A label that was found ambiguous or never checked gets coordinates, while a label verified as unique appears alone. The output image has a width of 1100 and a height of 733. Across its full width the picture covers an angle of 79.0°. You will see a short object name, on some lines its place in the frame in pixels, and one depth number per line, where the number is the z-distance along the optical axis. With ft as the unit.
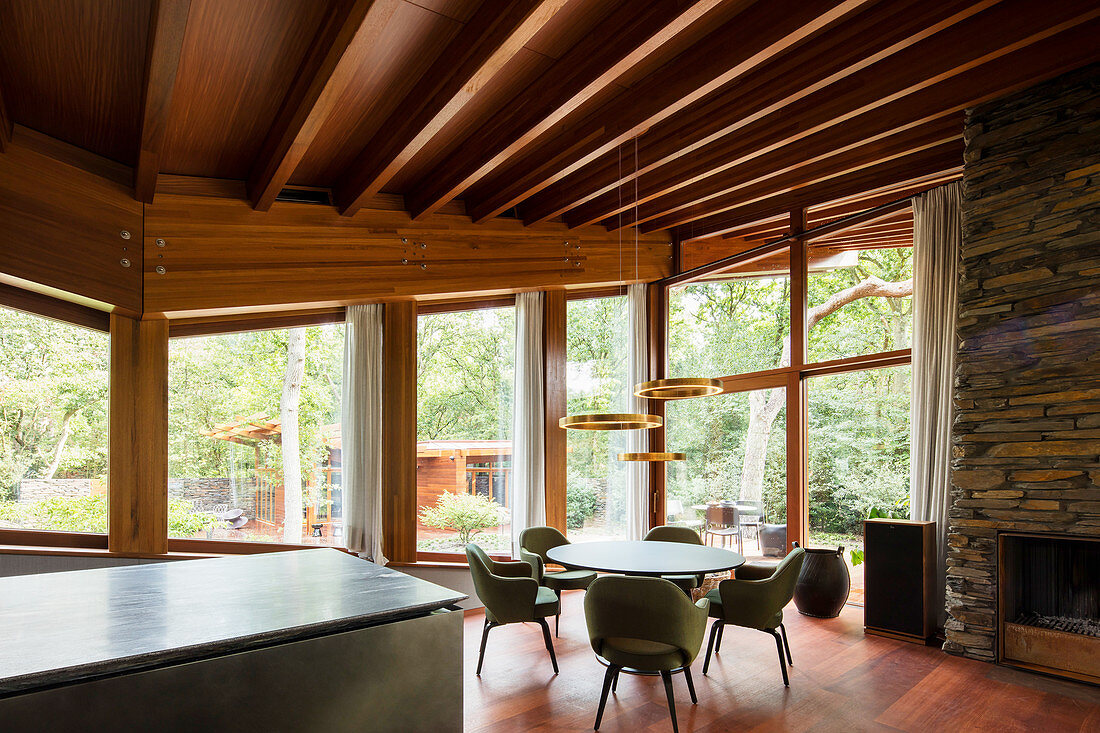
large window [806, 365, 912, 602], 18.89
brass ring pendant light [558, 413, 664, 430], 14.33
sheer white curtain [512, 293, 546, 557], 21.67
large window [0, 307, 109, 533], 16.39
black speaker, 16.46
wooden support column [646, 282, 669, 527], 24.40
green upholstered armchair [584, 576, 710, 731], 10.89
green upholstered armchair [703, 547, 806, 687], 13.17
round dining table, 13.44
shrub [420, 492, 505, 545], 21.02
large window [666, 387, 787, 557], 21.47
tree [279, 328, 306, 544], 19.62
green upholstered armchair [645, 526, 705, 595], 18.70
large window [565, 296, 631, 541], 22.89
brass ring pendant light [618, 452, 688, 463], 16.25
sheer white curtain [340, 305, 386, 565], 19.72
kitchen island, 4.75
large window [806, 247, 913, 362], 19.19
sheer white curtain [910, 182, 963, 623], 16.99
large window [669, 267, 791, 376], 21.90
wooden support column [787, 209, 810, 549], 20.54
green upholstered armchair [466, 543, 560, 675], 13.75
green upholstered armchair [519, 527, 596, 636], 16.40
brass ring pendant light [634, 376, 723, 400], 13.67
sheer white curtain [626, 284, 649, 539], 23.13
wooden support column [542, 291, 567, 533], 22.27
